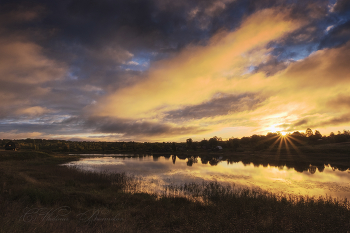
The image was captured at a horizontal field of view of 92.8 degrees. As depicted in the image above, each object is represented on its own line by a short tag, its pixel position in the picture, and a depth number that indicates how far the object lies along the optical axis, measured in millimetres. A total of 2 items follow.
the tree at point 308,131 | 170538
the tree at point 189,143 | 151800
